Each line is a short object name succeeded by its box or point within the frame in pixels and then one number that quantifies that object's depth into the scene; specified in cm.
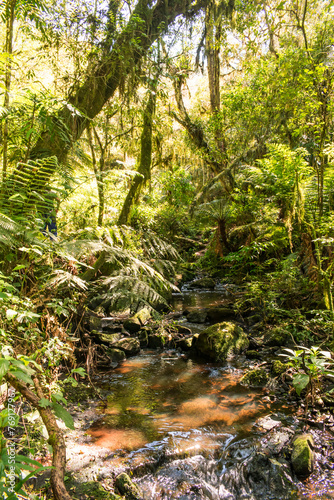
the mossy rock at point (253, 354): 480
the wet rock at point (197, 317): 646
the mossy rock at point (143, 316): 606
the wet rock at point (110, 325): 574
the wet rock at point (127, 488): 223
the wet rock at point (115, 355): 465
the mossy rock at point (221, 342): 482
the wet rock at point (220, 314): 657
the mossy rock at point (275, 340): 512
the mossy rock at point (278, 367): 403
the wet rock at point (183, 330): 575
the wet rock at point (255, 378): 402
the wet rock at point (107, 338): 479
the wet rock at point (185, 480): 237
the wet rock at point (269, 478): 244
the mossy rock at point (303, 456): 256
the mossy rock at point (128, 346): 491
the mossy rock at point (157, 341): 530
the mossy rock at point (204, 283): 941
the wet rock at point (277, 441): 279
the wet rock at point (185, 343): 520
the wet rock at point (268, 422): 310
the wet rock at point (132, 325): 579
